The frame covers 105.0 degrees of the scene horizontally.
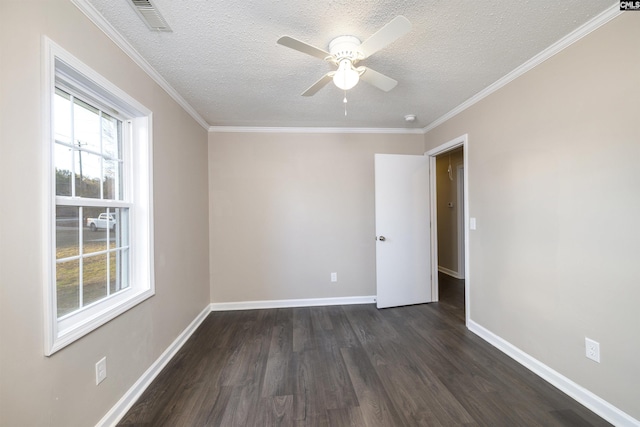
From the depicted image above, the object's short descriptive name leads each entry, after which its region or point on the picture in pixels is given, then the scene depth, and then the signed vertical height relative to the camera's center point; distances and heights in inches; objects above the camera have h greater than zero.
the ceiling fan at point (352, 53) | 49.4 +37.1
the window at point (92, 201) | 46.9 +3.6
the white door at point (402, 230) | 126.6 -9.2
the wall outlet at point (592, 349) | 60.4 -34.7
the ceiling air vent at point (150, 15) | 52.3 +45.2
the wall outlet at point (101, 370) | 55.0 -35.0
